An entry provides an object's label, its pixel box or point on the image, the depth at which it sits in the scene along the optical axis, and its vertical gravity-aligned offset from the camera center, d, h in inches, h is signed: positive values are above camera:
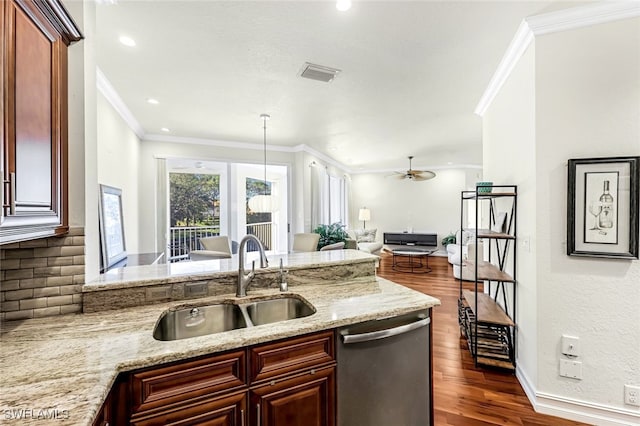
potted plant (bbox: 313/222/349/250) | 210.5 -19.2
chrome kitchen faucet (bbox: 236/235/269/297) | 66.8 -15.4
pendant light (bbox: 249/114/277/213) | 172.1 +4.0
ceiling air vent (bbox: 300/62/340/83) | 97.0 +49.8
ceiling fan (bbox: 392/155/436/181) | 230.4 +29.5
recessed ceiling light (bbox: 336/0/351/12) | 66.0 +49.5
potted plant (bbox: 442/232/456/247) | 305.5 -32.9
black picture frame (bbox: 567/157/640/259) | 69.3 +0.5
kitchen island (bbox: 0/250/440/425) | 31.5 -21.1
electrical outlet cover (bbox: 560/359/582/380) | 74.0 -42.8
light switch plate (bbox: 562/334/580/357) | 74.0 -36.5
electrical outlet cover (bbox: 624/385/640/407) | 69.6 -46.8
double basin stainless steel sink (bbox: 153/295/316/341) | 59.7 -24.4
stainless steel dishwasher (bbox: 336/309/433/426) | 54.6 -33.9
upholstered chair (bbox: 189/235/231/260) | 137.6 -20.5
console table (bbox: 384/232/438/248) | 317.1 -34.3
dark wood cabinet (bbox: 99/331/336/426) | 39.6 -28.4
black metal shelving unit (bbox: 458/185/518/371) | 92.9 -32.7
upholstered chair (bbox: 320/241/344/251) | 155.7 -21.1
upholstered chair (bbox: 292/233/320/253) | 175.5 -20.6
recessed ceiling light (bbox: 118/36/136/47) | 80.1 +49.7
